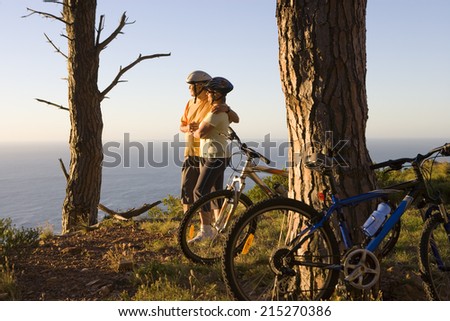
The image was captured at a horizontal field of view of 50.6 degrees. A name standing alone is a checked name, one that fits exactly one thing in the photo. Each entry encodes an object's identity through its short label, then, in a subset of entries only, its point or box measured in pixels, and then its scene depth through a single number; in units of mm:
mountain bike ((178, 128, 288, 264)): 5711
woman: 6430
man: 7074
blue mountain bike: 4070
